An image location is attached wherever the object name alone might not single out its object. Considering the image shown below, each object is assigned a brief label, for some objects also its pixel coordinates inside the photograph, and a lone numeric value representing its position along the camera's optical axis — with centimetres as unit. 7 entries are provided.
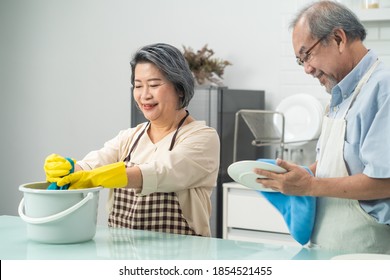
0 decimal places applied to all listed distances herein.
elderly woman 200
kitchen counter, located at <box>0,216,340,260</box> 162
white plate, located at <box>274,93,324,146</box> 398
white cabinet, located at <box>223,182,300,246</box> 373
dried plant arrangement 417
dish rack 398
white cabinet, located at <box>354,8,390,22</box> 390
